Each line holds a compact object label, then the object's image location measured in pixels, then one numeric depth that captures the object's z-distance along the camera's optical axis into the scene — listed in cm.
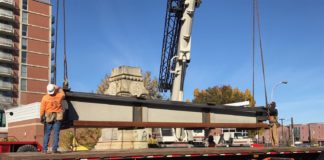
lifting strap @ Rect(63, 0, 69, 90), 980
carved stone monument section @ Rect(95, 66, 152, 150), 2020
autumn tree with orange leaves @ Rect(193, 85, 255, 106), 7862
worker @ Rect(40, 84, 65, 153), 879
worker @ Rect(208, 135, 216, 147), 1463
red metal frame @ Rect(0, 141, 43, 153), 1722
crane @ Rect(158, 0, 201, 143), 2258
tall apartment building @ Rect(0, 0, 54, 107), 7875
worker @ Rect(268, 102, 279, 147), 1349
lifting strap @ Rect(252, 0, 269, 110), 1331
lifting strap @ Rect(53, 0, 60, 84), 1073
